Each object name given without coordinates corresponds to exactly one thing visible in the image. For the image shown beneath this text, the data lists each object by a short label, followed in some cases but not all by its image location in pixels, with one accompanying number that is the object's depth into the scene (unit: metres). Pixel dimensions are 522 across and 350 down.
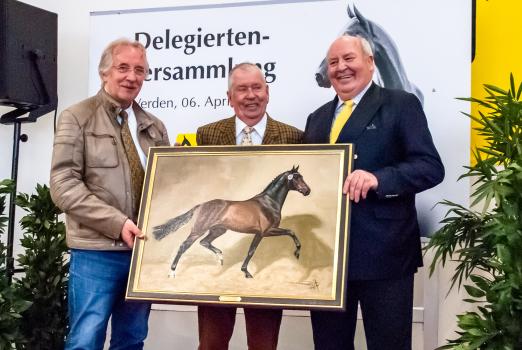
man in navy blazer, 2.41
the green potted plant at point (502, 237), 2.22
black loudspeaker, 3.47
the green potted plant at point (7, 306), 2.92
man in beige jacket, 2.52
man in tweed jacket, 2.68
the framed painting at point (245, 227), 2.36
